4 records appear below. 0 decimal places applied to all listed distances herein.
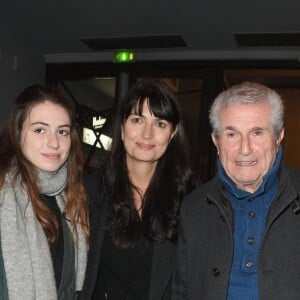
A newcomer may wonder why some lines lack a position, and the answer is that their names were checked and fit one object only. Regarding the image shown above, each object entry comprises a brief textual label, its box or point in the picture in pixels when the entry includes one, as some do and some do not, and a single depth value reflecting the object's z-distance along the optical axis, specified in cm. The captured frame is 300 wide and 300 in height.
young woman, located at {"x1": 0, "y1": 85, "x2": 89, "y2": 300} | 174
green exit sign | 583
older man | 156
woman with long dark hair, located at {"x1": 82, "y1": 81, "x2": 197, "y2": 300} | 200
